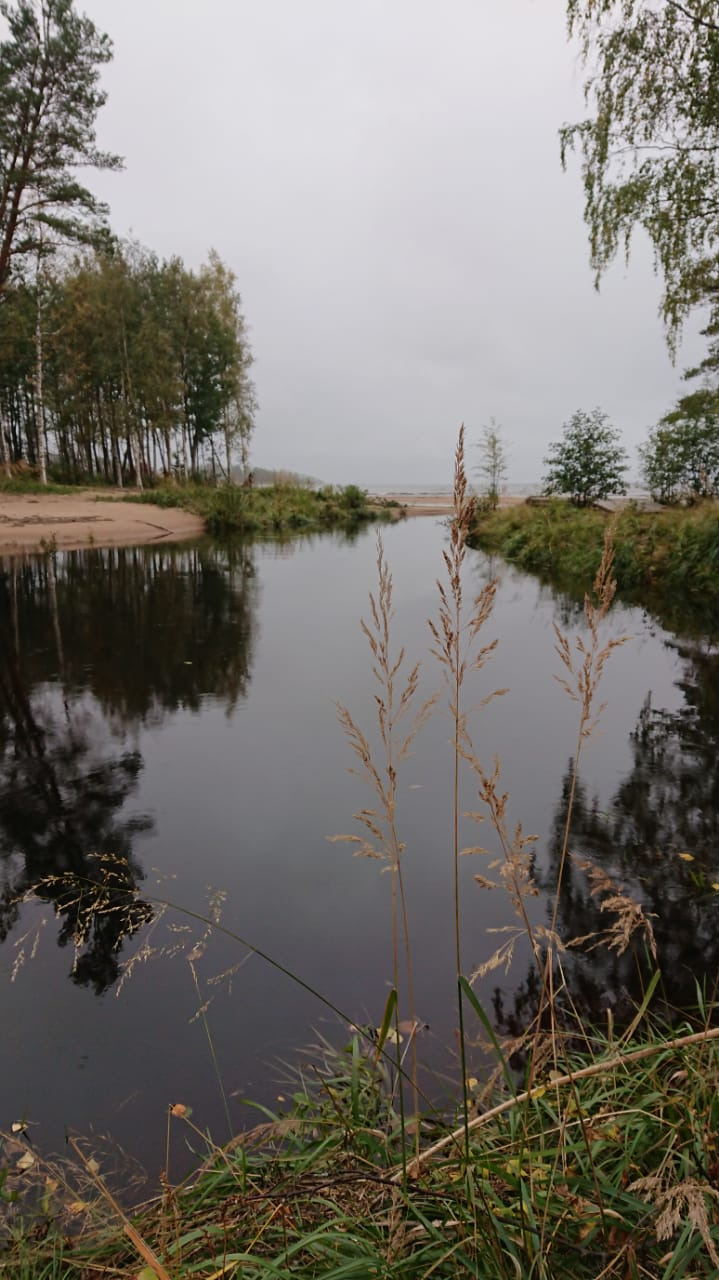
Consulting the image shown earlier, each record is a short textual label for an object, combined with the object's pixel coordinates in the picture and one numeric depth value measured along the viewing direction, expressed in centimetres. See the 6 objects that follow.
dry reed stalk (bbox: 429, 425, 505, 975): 140
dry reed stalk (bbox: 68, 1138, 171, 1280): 94
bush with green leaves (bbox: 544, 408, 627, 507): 2128
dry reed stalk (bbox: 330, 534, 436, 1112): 142
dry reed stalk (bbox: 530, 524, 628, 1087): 141
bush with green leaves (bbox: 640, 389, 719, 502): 1998
